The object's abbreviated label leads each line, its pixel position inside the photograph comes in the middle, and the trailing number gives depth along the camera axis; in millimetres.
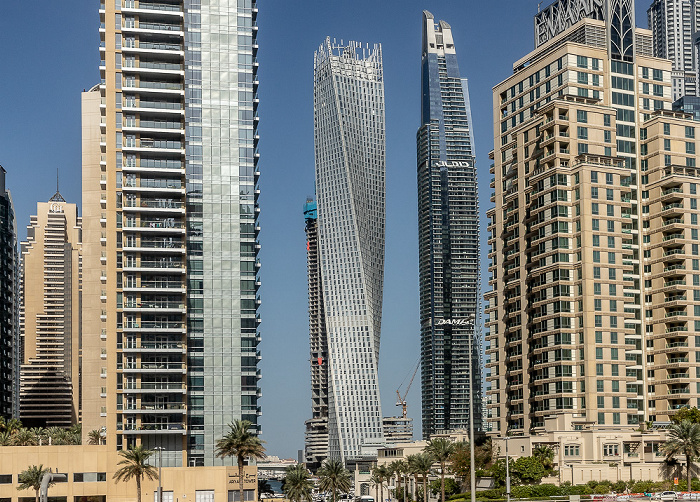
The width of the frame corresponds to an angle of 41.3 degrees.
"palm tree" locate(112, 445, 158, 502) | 131625
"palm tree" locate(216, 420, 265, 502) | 125438
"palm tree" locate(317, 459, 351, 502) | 161750
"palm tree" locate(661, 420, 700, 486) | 123750
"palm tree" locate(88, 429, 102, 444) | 154125
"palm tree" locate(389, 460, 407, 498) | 173750
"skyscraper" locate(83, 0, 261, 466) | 144125
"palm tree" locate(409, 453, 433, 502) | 150750
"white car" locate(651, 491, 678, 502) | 99012
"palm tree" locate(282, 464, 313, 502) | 148250
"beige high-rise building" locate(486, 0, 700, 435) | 141875
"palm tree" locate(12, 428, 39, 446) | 154850
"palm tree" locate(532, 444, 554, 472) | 129500
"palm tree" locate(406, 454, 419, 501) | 156375
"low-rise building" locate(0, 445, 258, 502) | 137250
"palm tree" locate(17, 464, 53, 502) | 130625
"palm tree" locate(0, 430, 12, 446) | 147250
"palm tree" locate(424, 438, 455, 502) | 148875
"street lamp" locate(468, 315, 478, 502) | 72000
